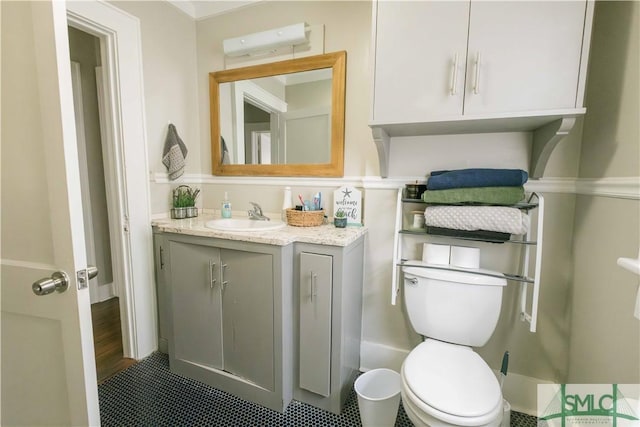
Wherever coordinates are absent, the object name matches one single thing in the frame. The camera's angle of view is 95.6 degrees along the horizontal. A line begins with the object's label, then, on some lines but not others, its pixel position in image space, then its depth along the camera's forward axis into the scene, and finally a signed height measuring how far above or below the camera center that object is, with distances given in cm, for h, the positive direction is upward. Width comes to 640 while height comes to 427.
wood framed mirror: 179 +40
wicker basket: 169 -23
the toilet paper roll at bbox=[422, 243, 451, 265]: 150 -38
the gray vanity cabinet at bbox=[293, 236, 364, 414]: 142 -72
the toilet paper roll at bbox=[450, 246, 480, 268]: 145 -39
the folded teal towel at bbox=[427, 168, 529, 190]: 130 +1
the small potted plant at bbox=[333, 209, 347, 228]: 167 -24
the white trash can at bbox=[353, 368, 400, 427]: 134 -107
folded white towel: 132 -18
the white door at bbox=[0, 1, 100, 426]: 74 -15
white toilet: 100 -77
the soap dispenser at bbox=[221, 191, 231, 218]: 199 -23
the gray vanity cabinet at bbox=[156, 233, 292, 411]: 147 -75
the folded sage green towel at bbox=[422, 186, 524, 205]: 130 -7
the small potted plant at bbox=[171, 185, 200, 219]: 197 -19
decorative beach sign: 175 -15
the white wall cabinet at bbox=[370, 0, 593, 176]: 111 +48
